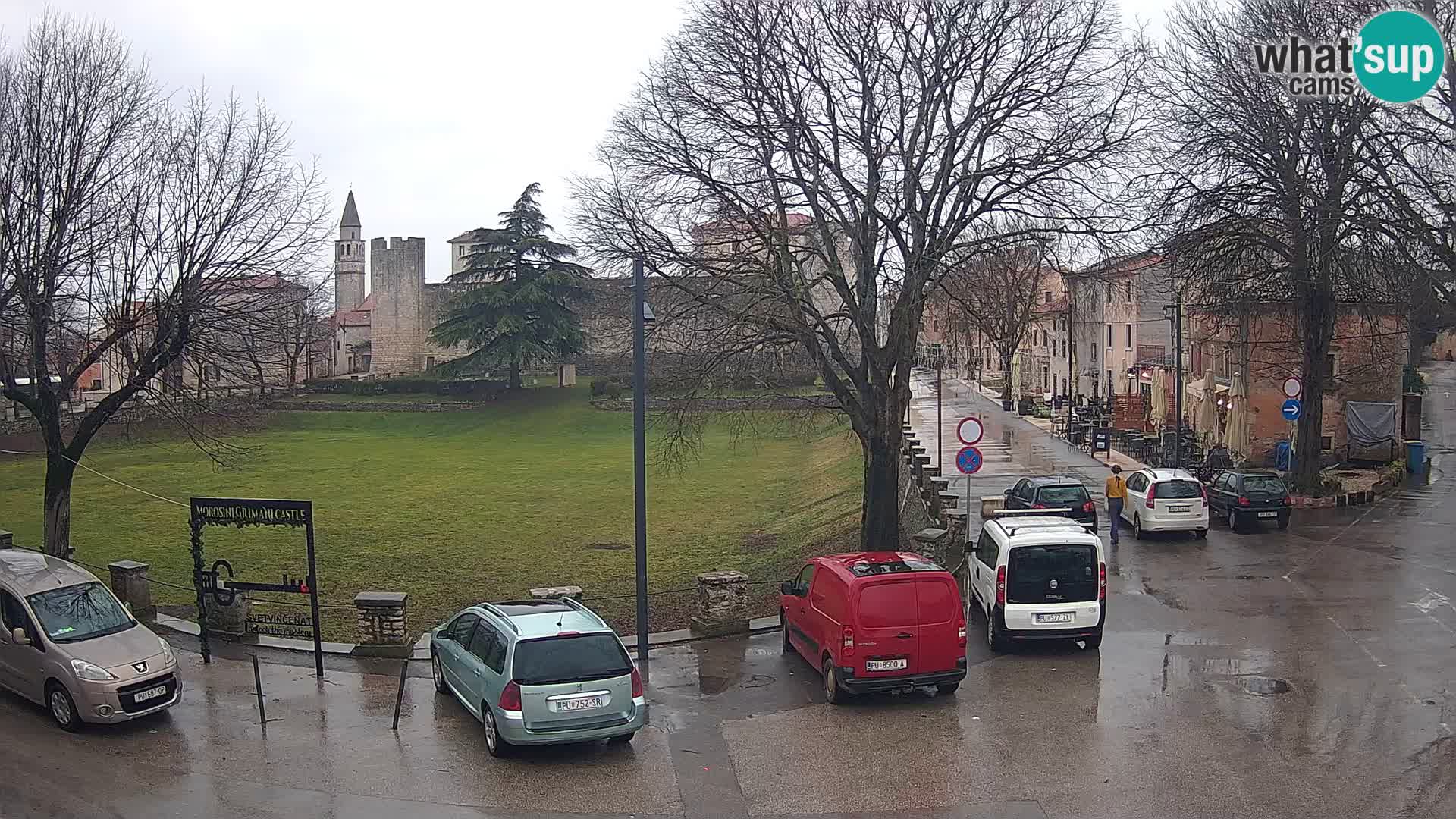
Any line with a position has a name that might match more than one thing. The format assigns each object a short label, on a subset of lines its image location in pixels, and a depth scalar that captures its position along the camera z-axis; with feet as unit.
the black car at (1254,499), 83.61
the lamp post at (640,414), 52.95
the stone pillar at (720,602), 57.93
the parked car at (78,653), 41.88
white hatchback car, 80.07
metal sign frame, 51.70
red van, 43.73
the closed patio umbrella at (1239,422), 128.26
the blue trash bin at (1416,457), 117.08
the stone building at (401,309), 320.70
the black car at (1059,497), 80.07
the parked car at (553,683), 37.88
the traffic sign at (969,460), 72.28
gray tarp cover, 123.95
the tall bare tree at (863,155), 74.08
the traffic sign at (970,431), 73.31
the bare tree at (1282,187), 86.02
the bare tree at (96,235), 65.51
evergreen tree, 247.50
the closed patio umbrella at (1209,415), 139.95
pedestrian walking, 79.01
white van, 50.85
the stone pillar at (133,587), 62.90
